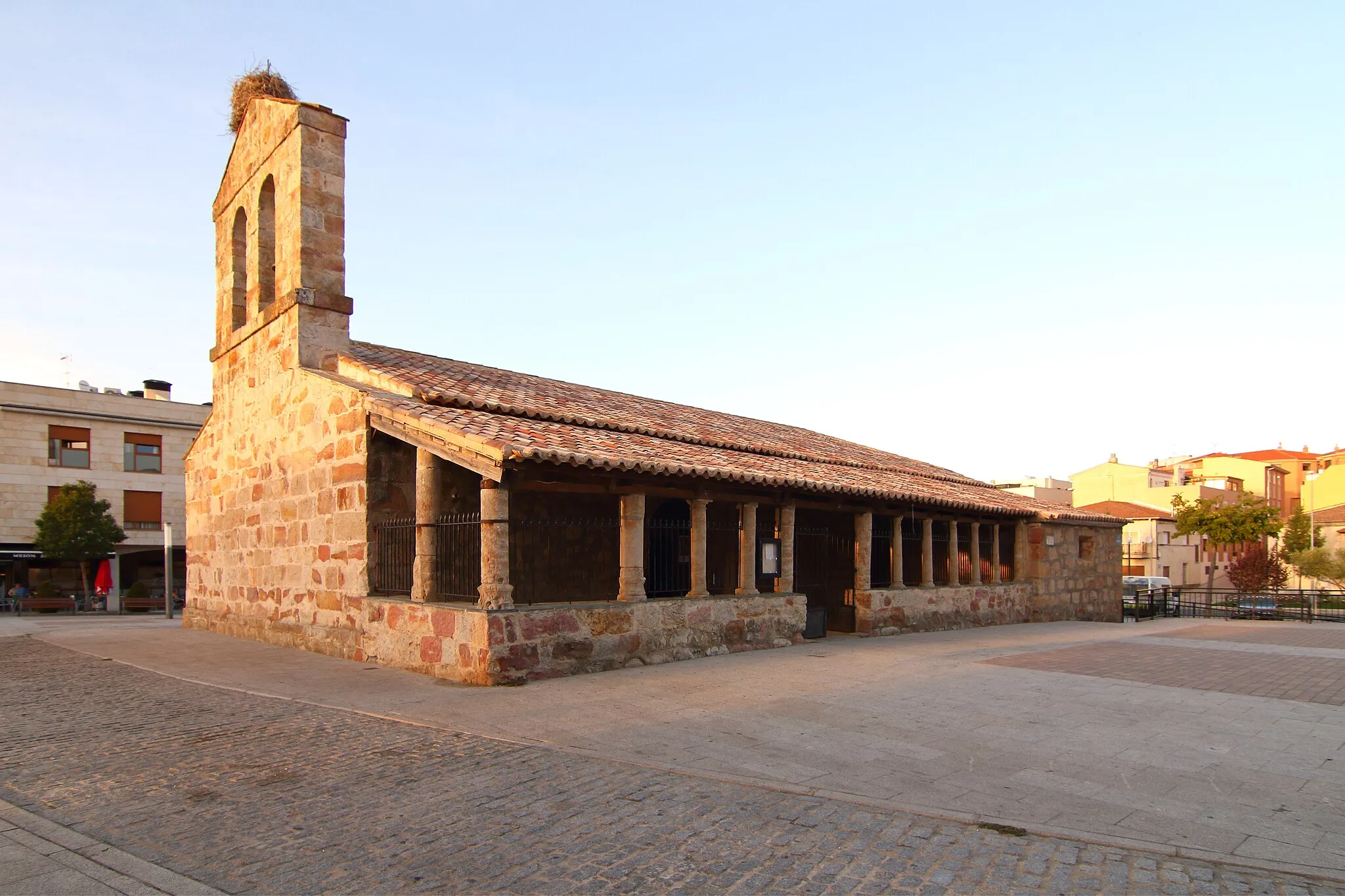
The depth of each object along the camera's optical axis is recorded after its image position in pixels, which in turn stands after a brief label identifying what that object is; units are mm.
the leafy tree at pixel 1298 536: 38312
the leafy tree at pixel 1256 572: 31312
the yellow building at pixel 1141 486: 50844
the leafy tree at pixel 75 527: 25016
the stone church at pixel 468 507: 9180
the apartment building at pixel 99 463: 26719
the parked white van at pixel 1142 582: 31750
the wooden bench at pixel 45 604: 24141
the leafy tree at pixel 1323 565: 33781
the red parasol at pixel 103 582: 24281
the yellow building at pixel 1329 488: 56812
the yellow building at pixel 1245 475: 58438
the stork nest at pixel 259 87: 15039
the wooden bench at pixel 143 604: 25078
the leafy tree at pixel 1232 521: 30797
